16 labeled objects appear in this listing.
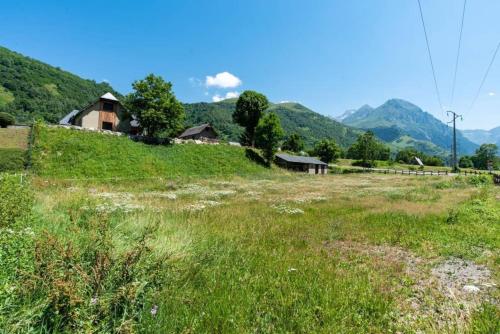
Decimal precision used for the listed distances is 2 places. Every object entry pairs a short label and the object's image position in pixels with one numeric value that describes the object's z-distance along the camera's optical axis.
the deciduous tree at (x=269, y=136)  63.47
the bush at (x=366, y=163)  102.64
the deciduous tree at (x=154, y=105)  47.56
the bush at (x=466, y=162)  151.65
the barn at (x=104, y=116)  49.91
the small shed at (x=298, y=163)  70.00
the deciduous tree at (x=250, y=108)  73.81
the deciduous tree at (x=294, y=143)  108.44
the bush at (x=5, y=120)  46.84
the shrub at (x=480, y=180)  39.08
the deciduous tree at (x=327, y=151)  101.62
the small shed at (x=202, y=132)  75.81
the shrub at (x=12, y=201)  7.00
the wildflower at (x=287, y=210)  16.52
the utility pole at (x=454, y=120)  57.72
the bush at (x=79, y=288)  3.52
